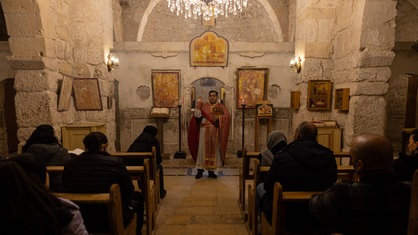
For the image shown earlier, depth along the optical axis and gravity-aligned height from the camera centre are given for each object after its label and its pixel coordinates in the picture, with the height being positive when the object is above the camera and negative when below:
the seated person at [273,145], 3.85 -0.67
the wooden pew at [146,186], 3.42 -1.19
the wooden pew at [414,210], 1.63 -0.66
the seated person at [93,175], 2.67 -0.77
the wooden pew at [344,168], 3.71 -1.34
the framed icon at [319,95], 6.71 +0.03
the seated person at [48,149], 3.50 -0.67
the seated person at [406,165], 2.83 -0.69
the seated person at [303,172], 2.64 -0.72
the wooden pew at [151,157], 4.50 -1.00
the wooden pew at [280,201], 2.42 -0.91
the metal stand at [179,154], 8.38 -1.73
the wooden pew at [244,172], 4.65 -1.25
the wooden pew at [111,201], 2.35 -0.88
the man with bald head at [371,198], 1.66 -0.60
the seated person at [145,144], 4.82 -0.84
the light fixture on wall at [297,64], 7.26 +0.83
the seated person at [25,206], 1.43 -0.57
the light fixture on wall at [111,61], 7.32 +0.89
